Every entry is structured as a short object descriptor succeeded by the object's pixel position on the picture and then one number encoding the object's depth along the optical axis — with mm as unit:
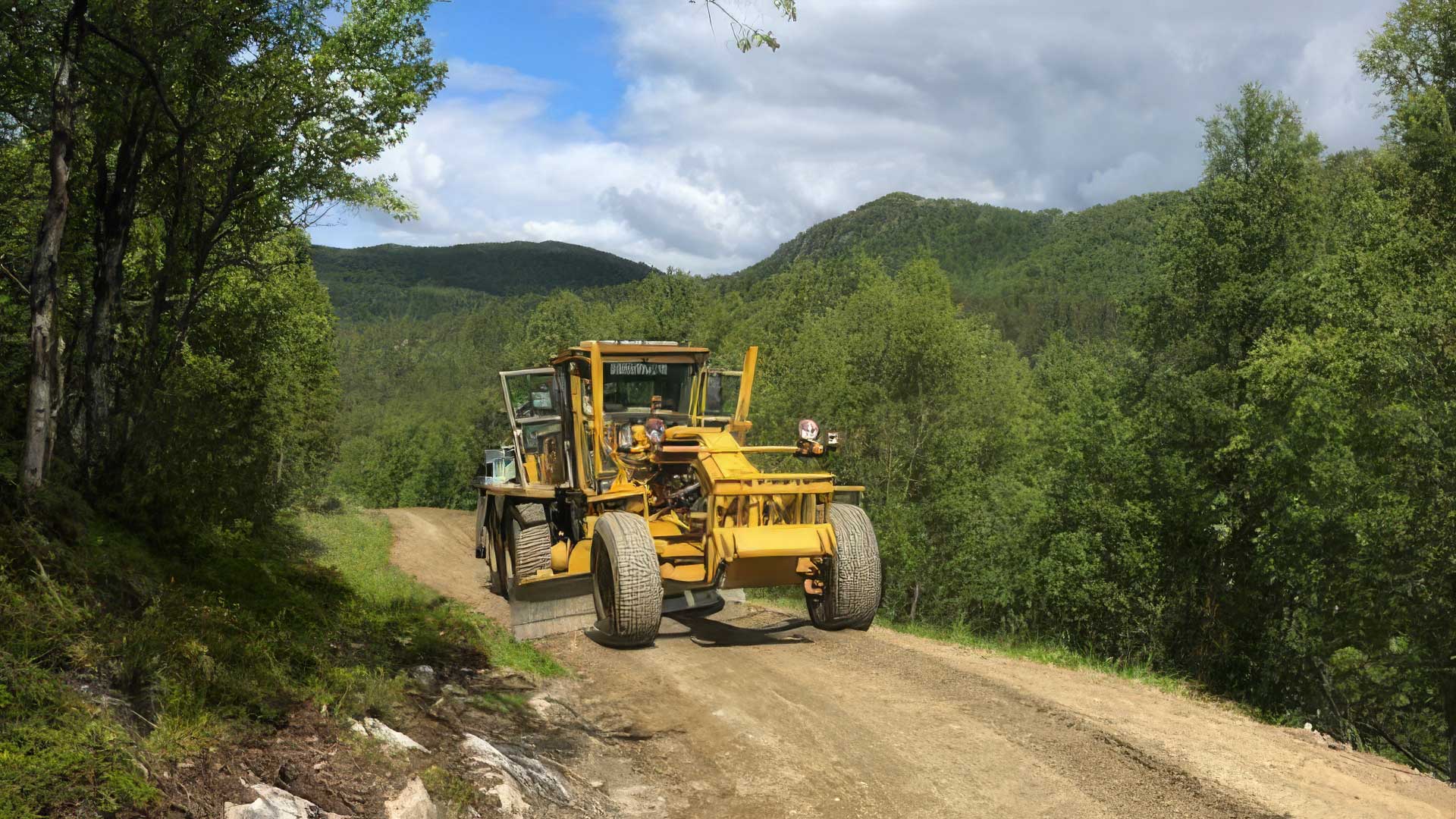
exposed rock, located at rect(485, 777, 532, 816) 5262
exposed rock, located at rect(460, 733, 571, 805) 5691
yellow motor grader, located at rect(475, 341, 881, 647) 9266
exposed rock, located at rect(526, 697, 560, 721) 7633
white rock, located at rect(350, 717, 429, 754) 5473
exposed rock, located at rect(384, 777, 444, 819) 4633
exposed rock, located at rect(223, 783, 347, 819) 4082
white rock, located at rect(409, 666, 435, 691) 7320
